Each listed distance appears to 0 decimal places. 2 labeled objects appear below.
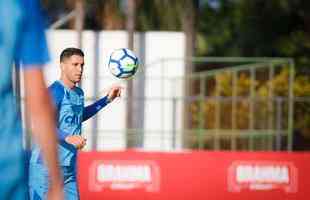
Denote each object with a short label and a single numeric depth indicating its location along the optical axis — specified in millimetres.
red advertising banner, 28344
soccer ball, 18734
